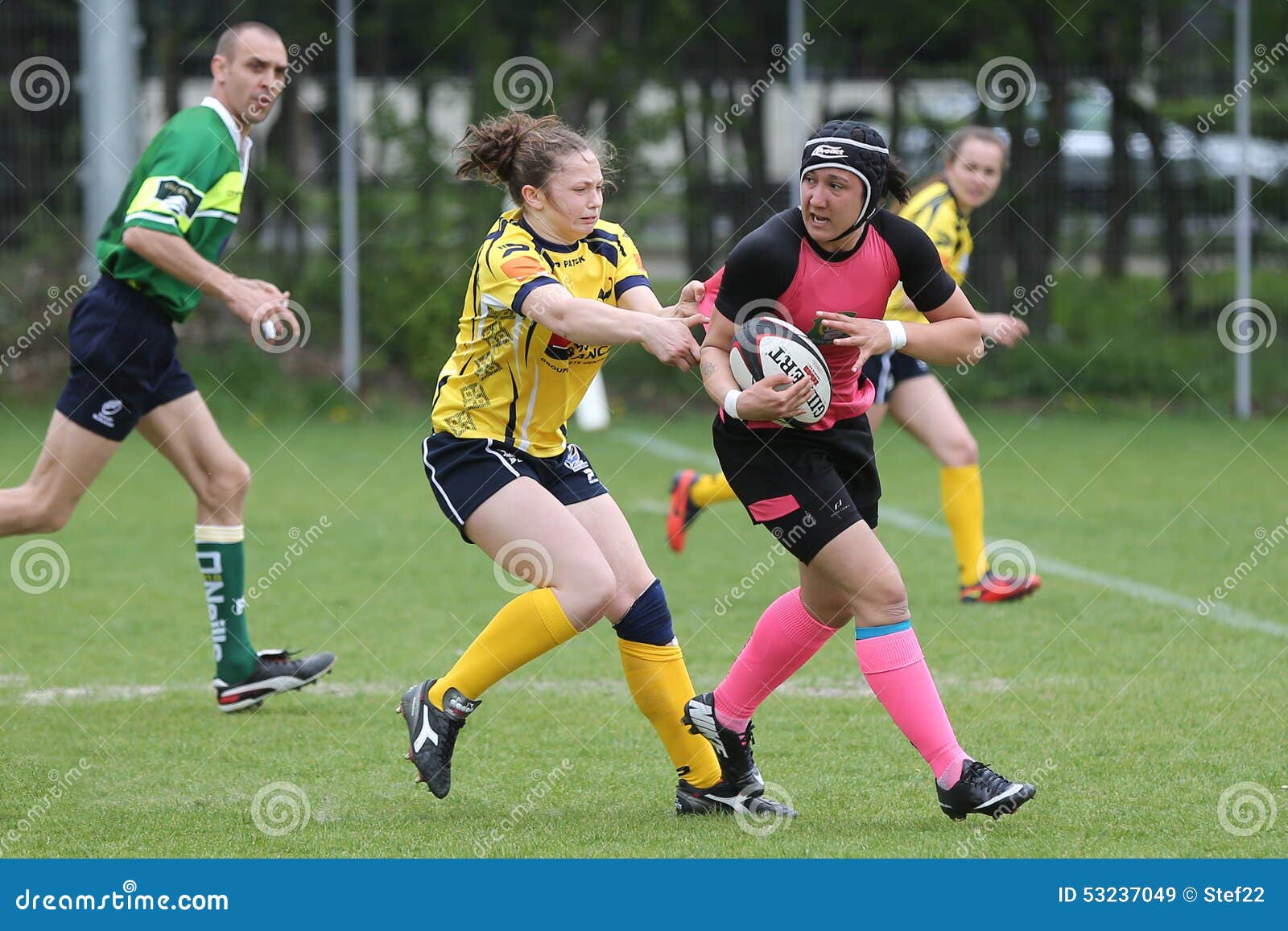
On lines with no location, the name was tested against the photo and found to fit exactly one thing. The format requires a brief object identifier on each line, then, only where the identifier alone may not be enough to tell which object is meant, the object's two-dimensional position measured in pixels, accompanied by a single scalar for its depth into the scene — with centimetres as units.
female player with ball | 812
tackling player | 866
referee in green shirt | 1095
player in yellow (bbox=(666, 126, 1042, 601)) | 1497
